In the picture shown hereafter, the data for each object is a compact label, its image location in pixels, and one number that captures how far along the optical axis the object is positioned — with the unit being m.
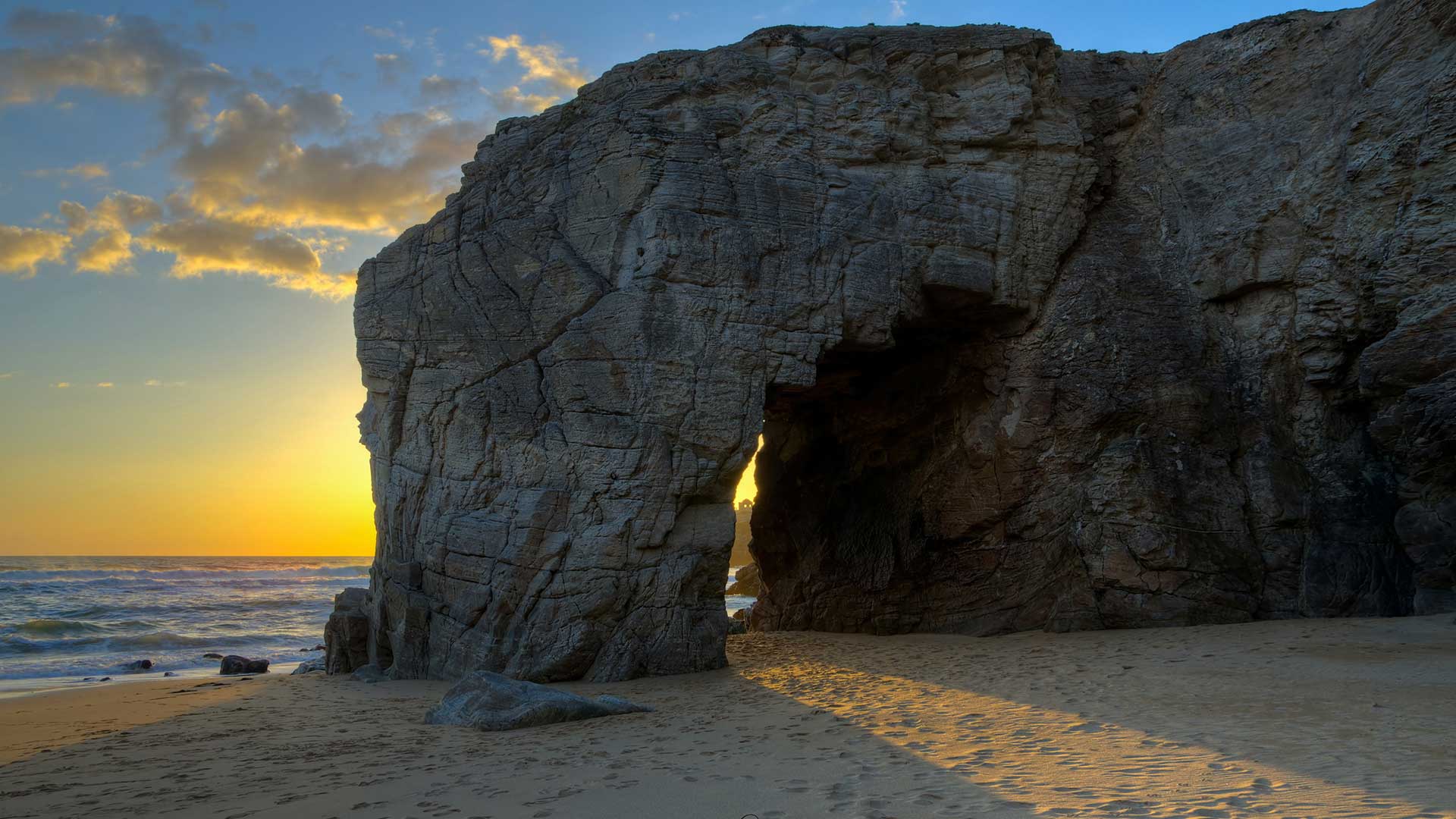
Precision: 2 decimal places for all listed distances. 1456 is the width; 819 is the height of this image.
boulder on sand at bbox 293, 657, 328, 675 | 15.72
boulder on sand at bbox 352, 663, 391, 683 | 13.17
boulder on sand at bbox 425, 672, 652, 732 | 9.43
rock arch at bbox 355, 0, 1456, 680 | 12.85
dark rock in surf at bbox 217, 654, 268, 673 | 16.77
